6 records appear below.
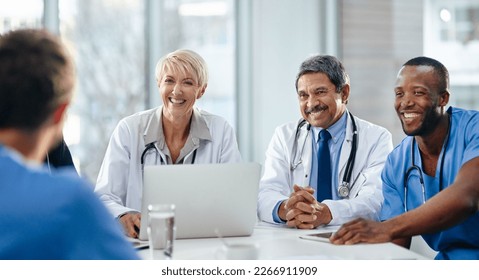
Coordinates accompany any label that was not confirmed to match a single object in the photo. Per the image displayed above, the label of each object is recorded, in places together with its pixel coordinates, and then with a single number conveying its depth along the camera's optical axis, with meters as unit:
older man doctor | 4.93
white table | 3.22
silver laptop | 3.52
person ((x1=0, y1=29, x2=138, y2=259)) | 1.87
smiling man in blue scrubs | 3.81
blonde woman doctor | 4.91
